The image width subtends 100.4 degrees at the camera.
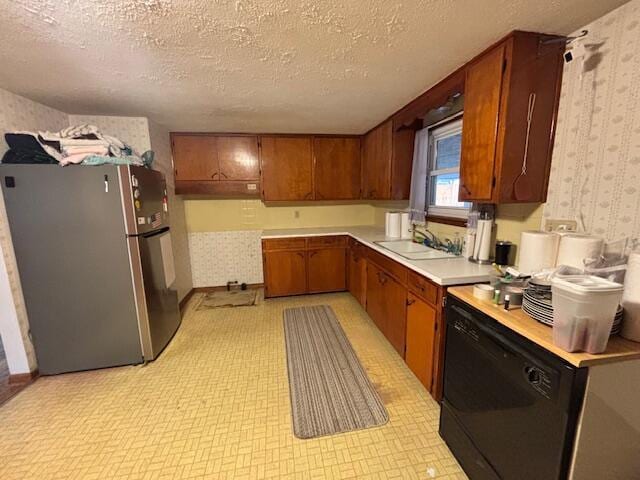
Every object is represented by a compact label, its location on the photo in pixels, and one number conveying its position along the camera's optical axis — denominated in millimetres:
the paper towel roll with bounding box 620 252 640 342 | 938
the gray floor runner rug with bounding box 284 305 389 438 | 1620
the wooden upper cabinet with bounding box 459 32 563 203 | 1425
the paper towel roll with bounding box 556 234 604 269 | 1234
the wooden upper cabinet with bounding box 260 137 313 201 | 3496
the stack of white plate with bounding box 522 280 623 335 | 972
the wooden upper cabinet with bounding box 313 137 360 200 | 3629
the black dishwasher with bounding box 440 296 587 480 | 864
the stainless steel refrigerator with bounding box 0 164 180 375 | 1896
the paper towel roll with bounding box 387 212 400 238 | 2983
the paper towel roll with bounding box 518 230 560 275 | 1392
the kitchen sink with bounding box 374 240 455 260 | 2152
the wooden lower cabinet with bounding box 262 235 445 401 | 1708
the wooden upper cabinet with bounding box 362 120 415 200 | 2855
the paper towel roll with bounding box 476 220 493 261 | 1857
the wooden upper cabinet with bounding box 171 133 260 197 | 3336
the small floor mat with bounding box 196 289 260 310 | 3383
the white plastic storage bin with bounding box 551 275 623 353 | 822
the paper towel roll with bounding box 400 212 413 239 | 2939
